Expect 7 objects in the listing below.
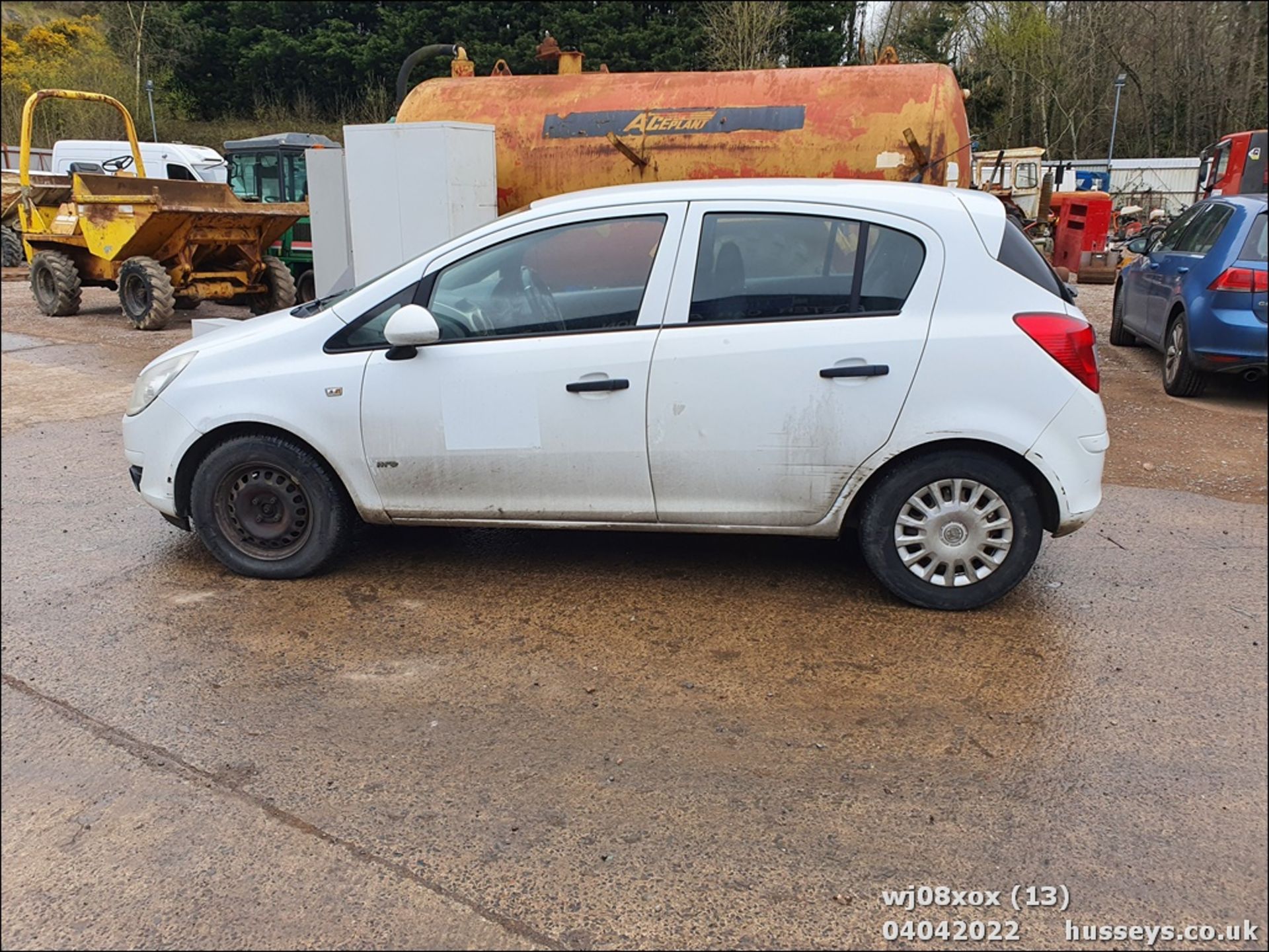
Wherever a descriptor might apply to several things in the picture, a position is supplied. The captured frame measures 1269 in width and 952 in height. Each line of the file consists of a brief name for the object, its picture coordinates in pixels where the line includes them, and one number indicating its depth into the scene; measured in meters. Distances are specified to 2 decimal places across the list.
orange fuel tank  9.01
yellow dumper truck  12.18
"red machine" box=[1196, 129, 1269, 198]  13.37
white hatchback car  3.87
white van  15.64
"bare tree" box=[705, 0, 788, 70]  23.92
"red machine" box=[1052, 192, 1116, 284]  19.03
